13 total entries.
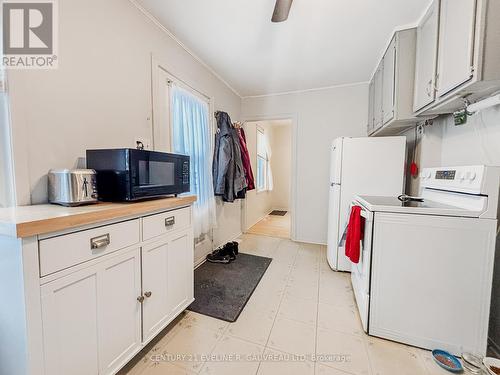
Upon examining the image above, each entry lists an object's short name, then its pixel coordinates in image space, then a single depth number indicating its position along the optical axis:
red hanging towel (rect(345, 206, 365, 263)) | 1.68
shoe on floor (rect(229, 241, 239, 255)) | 2.81
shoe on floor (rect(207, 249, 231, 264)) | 2.58
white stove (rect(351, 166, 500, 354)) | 1.24
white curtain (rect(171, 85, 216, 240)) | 2.09
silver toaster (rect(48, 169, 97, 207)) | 1.05
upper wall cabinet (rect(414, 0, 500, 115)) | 1.03
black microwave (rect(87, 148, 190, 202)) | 1.17
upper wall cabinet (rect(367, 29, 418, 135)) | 1.78
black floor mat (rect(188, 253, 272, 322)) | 1.74
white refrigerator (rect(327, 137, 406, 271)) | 2.17
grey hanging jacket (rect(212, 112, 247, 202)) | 2.72
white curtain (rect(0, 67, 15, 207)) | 1.01
